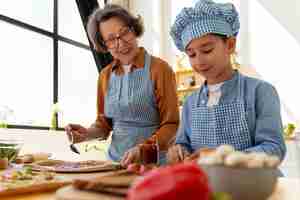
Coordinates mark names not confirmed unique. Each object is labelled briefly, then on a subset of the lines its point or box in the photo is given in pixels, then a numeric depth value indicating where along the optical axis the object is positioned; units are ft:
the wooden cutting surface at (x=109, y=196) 1.60
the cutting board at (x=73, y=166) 3.22
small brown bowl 1.48
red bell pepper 1.09
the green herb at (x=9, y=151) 3.85
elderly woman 4.80
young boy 3.44
